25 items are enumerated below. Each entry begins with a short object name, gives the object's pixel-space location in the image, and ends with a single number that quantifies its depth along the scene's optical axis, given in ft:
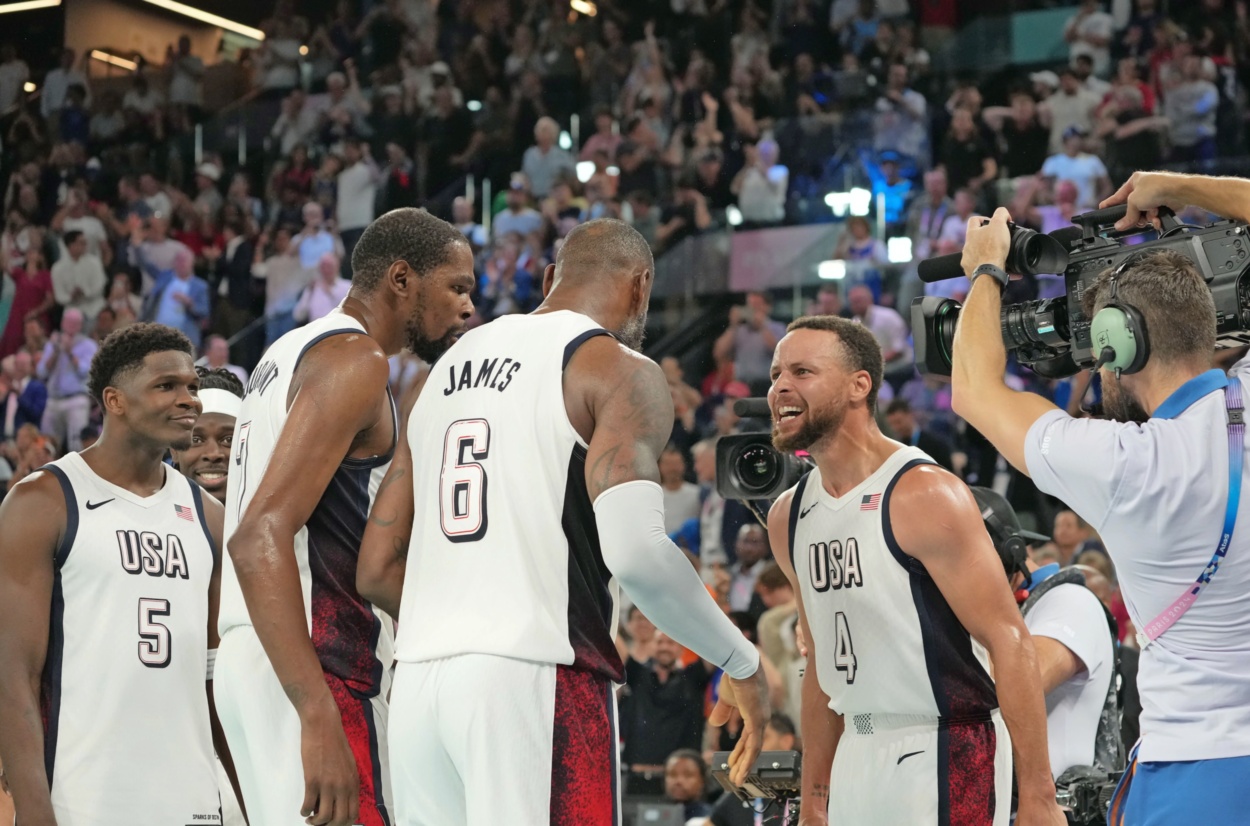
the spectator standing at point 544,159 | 48.62
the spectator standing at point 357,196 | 50.83
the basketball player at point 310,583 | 11.12
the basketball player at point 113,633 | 13.66
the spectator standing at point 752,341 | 37.91
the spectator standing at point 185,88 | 62.28
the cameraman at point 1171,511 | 9.61
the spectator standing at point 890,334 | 35.88
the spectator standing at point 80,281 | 51.57
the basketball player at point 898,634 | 12.97
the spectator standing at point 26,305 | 51.65
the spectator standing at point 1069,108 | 39.91
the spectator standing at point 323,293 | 45.37
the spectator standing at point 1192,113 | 37.81
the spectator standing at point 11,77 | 63.46
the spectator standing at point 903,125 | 41.60
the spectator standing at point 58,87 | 62.44
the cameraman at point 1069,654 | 15.42
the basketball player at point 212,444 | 18.16
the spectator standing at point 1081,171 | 36.65
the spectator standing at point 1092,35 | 42.50
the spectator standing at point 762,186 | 41.60
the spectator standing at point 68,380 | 45.21
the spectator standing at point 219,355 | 44.65
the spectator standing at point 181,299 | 49.01
